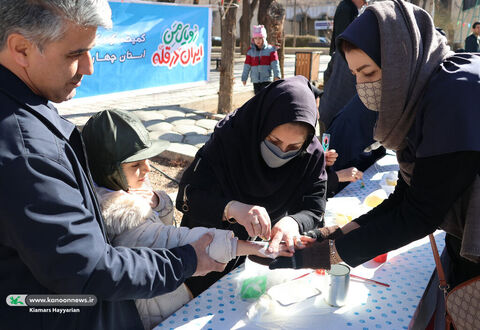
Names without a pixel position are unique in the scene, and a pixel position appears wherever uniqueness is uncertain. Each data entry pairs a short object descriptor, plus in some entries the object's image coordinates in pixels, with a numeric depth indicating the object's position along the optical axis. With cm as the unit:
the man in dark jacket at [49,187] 89
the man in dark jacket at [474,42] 1101
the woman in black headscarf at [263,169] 191
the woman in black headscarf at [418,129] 122
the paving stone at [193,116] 786
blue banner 566
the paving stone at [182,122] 722
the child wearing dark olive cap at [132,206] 148
